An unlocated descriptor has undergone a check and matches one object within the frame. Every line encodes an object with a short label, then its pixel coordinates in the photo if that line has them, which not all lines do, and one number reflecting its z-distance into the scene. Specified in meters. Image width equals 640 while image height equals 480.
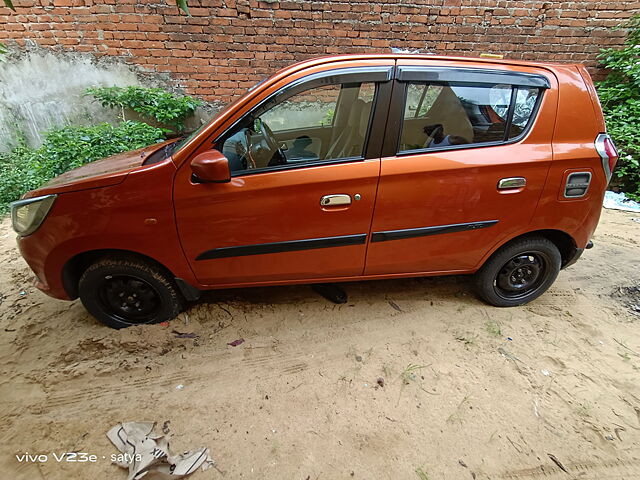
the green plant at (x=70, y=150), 4.04
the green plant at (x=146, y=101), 4.59
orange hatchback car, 1.81
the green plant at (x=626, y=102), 4.37
